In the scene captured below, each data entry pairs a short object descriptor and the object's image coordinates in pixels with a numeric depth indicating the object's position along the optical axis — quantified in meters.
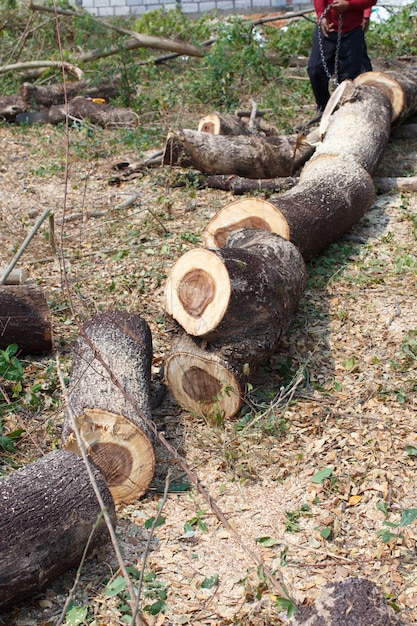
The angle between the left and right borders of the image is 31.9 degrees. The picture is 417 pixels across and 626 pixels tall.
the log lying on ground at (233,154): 6.52
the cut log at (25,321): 4.05
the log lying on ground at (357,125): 6.06
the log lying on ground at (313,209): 4.79
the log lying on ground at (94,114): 8.29
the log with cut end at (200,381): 3.61
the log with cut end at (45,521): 2.60
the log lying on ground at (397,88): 7.18
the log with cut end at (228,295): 3.55
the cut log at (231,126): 7.12
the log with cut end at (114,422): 3.16
